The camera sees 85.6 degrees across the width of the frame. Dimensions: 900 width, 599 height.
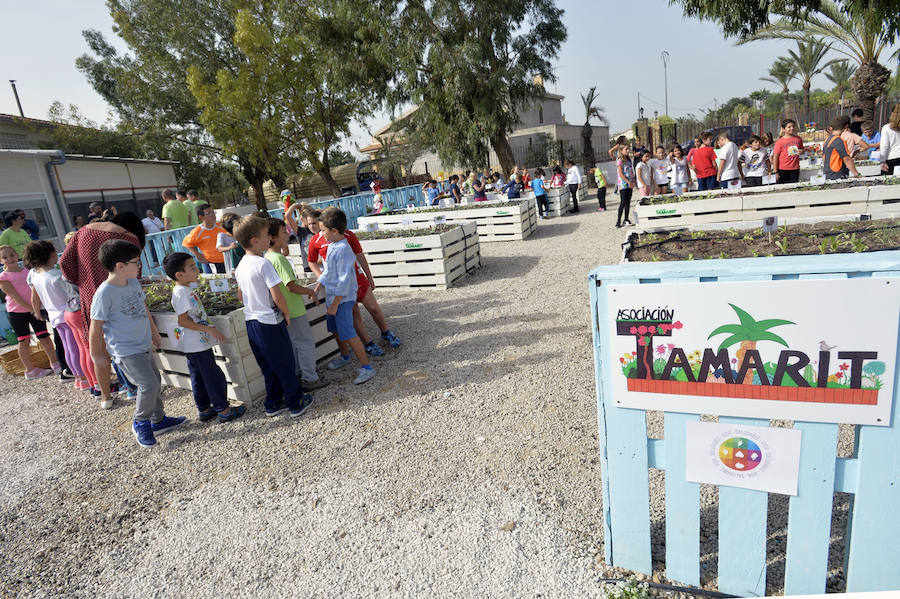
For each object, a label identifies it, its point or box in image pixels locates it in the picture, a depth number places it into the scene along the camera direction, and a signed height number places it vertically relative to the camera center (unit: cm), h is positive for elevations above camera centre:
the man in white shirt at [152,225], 1193 -5
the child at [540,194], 1541 -65
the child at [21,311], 565 -82
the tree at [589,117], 2539 +249
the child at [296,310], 447 -97
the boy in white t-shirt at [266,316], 403 -88
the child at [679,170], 1135 -33
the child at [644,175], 1128 -35
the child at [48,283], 495 -47
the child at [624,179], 1158 -39
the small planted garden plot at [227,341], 452 -125
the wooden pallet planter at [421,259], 823 -118
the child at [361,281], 557 -95
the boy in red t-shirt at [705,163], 1027 -22
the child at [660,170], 1180 -28
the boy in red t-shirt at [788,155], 936 -24
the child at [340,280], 475 -77
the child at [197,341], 411 -104
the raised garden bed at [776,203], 720 -88
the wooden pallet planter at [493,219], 1238 -91
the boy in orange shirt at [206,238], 726 -30
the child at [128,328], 386 -80
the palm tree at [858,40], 1472 +272
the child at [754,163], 1012 -33
